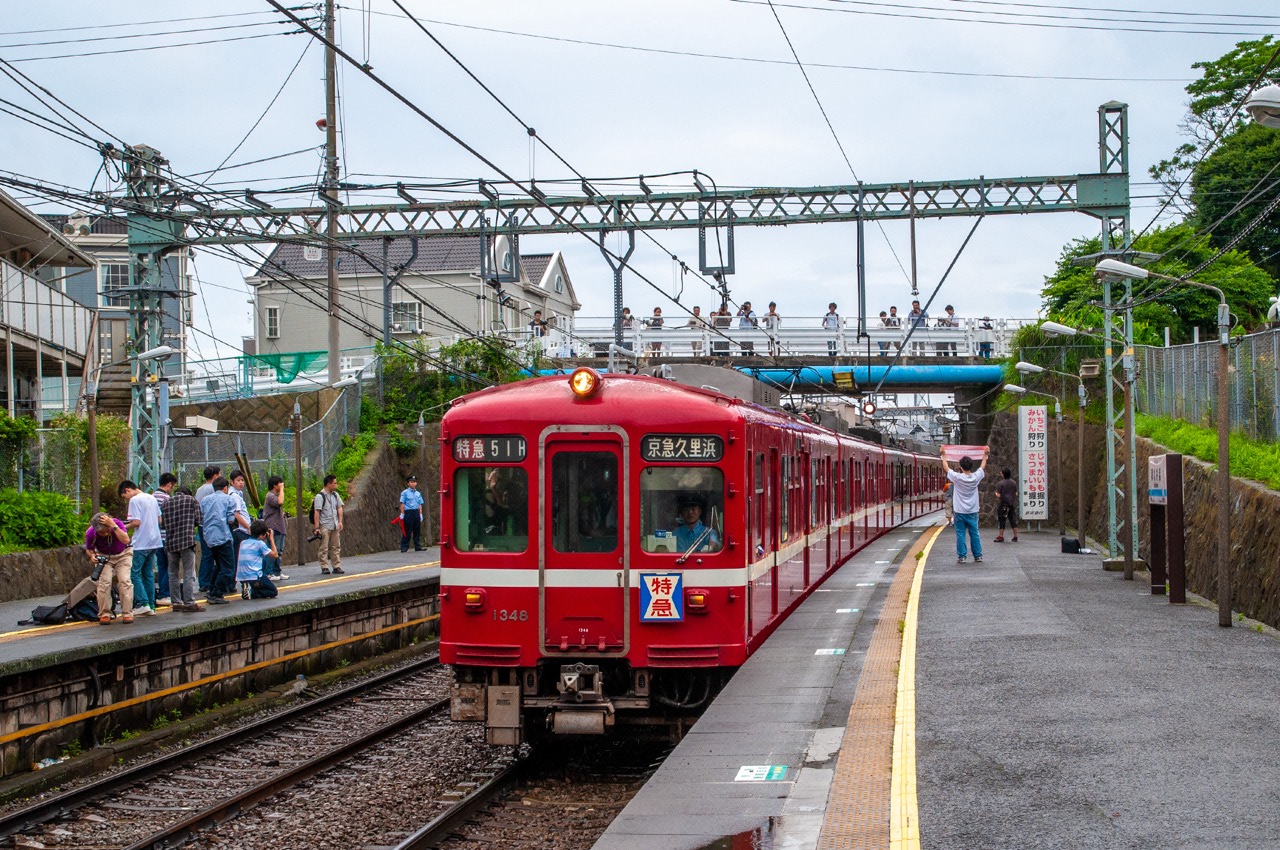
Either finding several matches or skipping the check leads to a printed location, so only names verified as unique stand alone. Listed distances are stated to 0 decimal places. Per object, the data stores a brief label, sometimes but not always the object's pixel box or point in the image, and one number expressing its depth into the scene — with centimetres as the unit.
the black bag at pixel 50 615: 1340
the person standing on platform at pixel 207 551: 1518
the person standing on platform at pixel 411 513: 2516
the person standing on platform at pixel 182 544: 1417
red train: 963
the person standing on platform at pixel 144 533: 1365
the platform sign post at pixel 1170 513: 1405
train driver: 973
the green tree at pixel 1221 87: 4397
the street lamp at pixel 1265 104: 970
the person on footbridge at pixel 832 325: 3862
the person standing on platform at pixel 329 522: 2022
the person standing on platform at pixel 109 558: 1299
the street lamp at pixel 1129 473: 1789
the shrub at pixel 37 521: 1780
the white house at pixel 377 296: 4797
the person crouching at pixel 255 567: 1587
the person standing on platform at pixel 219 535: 1516
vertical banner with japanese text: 2831
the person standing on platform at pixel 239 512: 1588
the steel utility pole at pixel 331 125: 2558
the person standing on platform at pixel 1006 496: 2711
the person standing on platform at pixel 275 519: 1827
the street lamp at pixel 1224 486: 1224
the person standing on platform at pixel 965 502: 1809
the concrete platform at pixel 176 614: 1166
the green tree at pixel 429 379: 3253
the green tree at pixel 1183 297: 3644
